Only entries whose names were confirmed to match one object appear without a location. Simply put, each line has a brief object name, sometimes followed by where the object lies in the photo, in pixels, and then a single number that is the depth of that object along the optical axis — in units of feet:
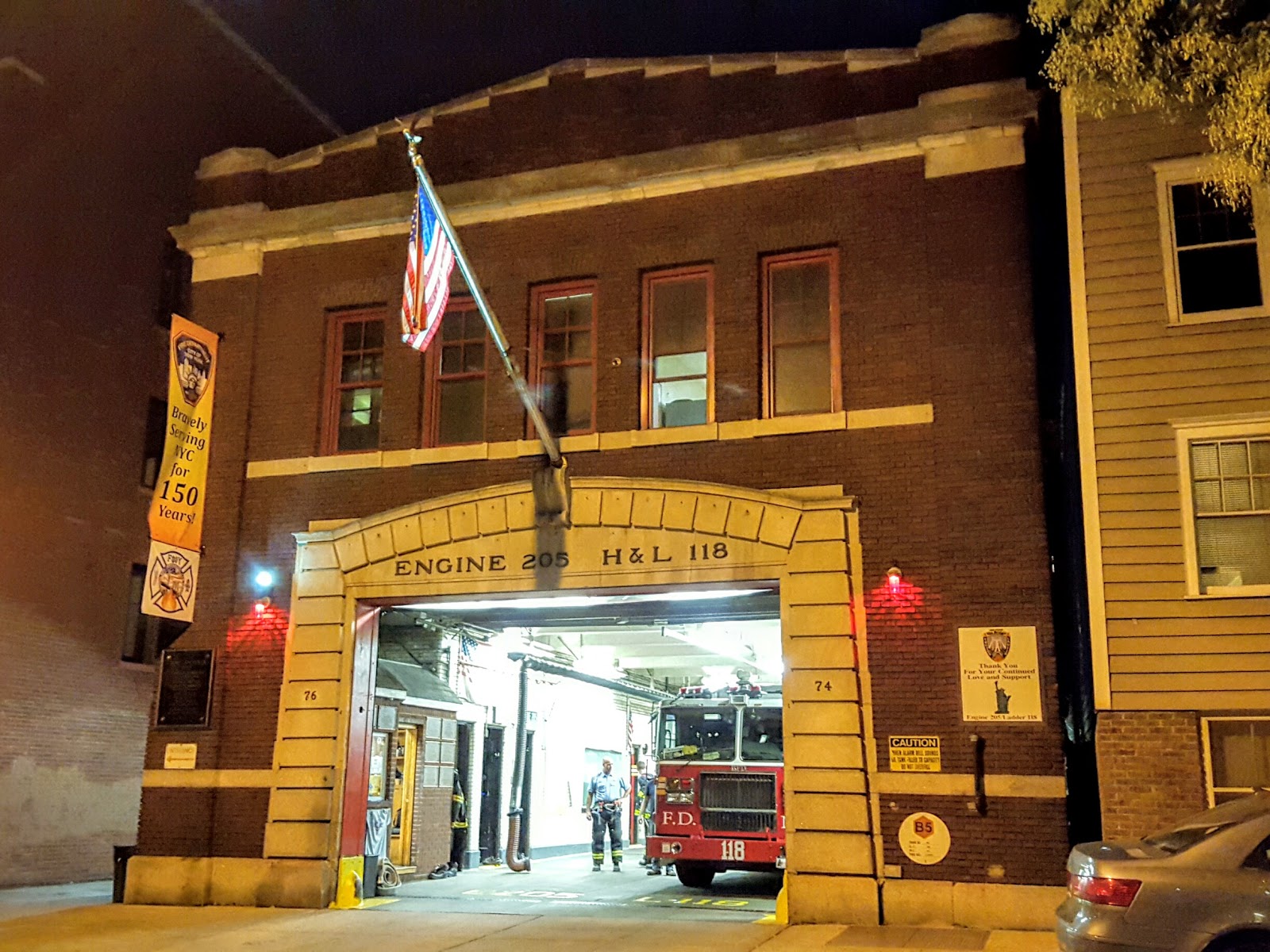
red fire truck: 54.60
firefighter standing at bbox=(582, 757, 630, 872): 65.00
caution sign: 40.47
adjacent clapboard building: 36.91
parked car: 23.34
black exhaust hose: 61.41
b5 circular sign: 39.78
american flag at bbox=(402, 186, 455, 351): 41.11
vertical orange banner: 48.21
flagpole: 41.39
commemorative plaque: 49.65
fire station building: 40.75
